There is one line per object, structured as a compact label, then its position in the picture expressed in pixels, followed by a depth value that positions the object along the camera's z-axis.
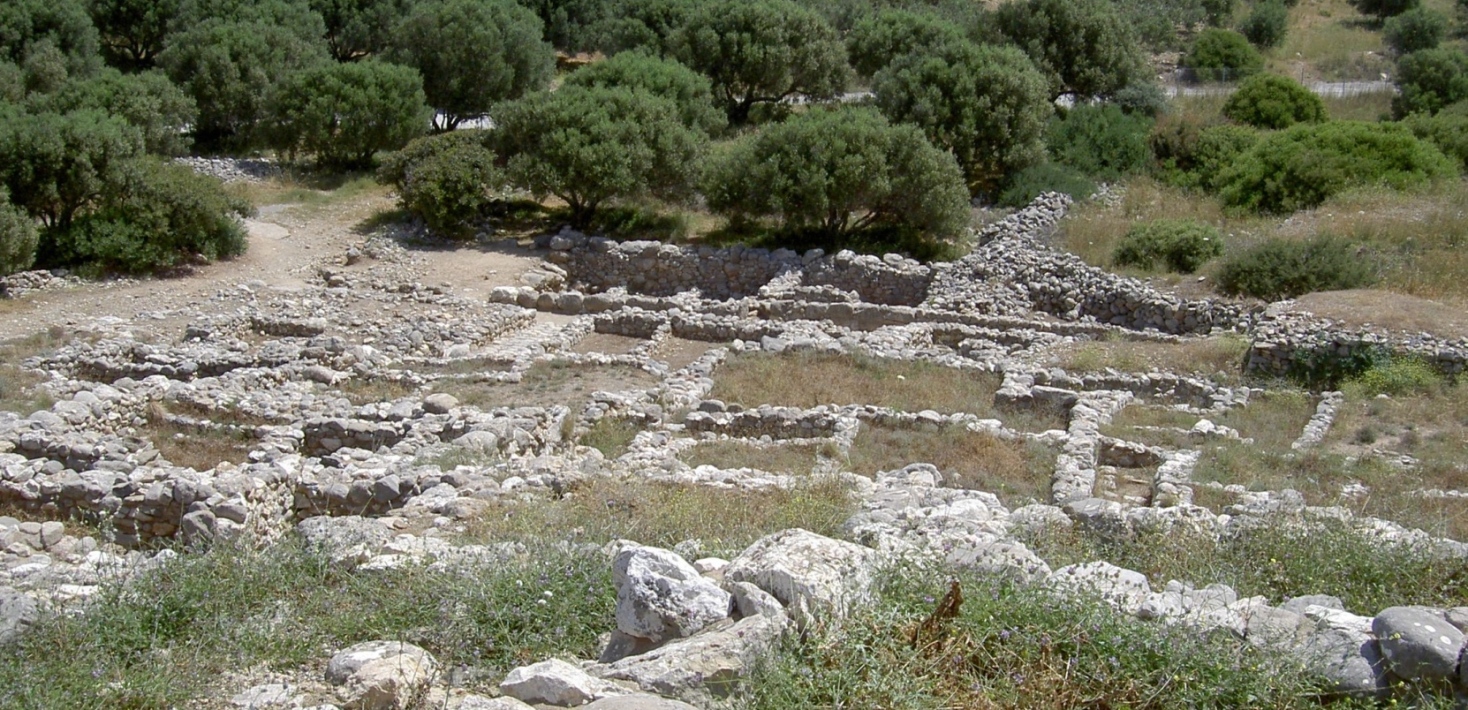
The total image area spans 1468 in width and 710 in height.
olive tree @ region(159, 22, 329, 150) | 31.39
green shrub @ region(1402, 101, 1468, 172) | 27.75
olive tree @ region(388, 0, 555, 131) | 31.84
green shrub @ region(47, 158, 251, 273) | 20.86
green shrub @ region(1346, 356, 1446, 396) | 15.39
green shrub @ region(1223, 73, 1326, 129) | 30.95
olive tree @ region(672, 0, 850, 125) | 33.47
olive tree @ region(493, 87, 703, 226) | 23.89
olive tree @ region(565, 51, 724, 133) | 27.50
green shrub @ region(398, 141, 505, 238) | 23.94
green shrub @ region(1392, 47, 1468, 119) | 32.97
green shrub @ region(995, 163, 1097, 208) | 26.12
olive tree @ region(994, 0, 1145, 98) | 32.81
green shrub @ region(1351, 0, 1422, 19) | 47.97
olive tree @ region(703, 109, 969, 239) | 22.91
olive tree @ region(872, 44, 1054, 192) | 26.88
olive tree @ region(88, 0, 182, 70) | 40.75
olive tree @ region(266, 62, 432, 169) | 27.98
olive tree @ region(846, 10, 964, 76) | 33.50
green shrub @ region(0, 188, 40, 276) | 19.19
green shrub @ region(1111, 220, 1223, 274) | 21.25
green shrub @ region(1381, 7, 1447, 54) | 42.47
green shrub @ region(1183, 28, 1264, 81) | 39.53
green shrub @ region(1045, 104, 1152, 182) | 28.48
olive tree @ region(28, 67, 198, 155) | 27.47
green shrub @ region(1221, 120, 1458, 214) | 24.17
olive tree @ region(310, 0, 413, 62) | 42.47
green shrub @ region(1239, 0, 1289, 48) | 44.57
